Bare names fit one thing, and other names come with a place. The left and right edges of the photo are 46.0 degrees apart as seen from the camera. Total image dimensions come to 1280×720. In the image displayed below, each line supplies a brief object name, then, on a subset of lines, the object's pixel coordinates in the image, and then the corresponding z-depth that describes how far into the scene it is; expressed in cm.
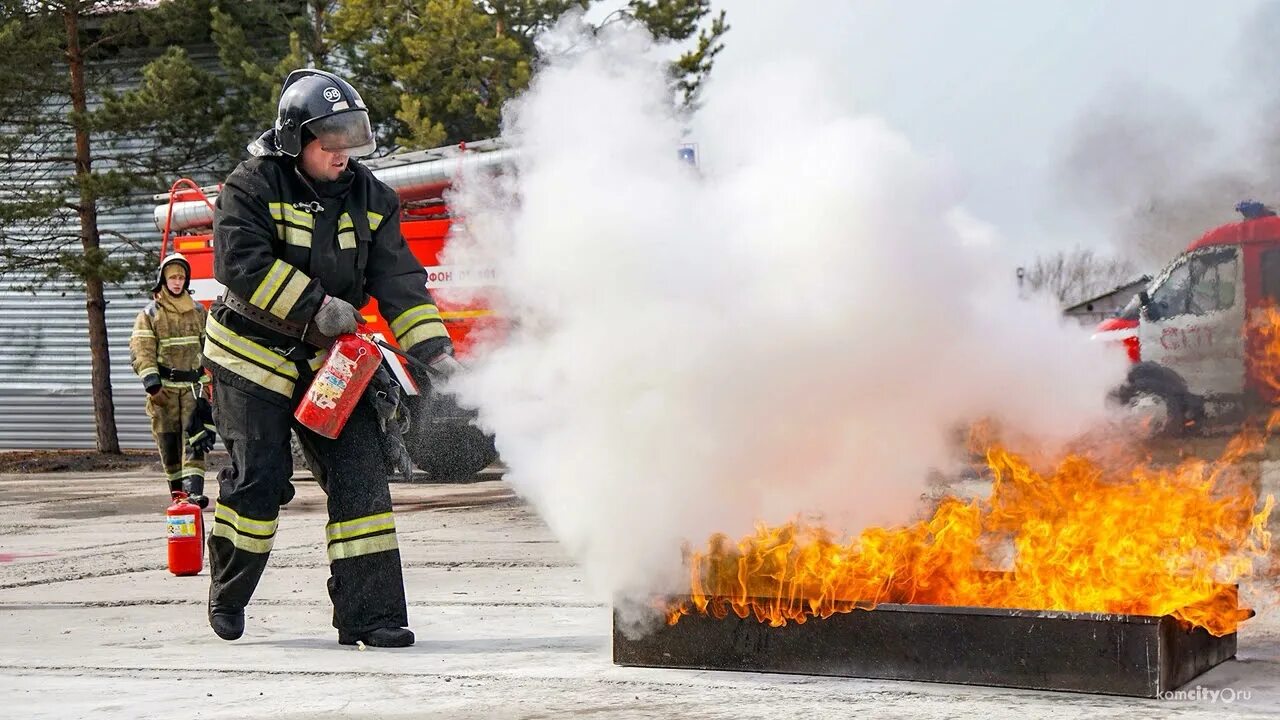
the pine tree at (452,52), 1702
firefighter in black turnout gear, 501
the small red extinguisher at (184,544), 713
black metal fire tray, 380
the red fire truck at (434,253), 1158
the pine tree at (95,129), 1761
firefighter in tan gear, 973
